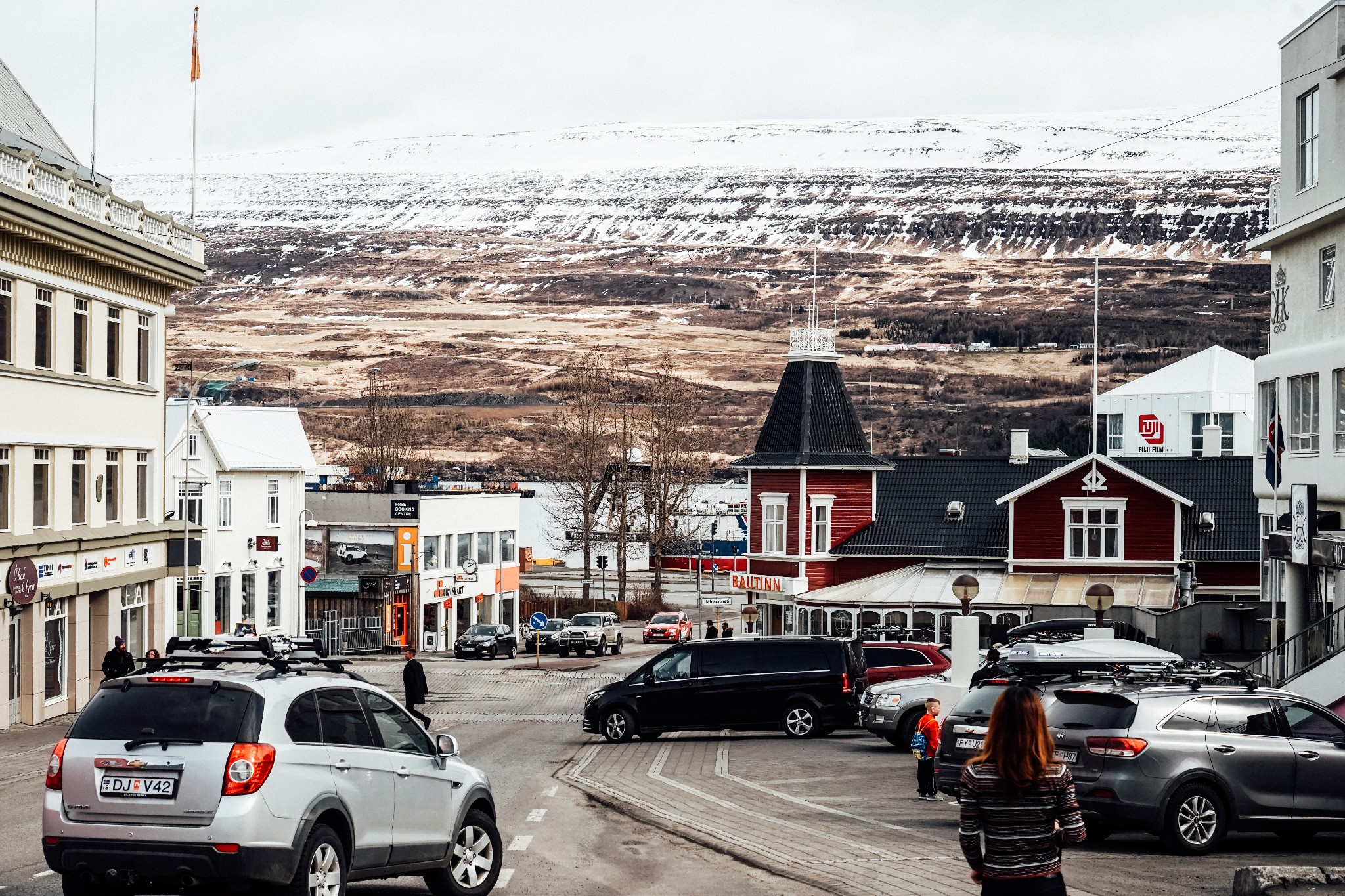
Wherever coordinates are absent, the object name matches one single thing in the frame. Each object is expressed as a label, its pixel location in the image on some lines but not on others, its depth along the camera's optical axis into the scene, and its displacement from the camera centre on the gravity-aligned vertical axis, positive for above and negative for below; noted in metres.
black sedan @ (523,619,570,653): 67.69 -6.36
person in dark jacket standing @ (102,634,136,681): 31.23 -3.35
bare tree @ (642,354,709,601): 91.06 +1.32
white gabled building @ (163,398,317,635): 58.53 -0.78
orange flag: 43.69 +11.58
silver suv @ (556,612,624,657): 65.50 -6.07
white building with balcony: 31.22 +1.63
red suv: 34.72 -3.77
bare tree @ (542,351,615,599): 91.72 +1.83
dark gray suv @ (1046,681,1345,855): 14.94 -2.58
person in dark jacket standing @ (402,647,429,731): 30.48 -3.65
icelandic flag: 33.62 +0.81
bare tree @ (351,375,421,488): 114.56 +3.10
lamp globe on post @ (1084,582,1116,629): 38.16 -2.64
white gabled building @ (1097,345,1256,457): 95.88 +4.95
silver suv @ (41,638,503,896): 10.13 -1.92
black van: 29.98 -3.83
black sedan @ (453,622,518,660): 64.50 -6.21
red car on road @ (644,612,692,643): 72.50 -6.37
